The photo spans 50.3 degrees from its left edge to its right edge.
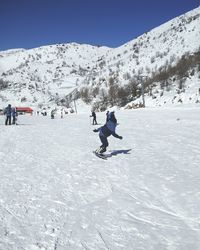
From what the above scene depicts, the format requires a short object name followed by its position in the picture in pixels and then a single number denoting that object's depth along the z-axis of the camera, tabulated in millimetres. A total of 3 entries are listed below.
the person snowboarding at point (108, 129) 7471
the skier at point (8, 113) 18063
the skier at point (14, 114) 18460
